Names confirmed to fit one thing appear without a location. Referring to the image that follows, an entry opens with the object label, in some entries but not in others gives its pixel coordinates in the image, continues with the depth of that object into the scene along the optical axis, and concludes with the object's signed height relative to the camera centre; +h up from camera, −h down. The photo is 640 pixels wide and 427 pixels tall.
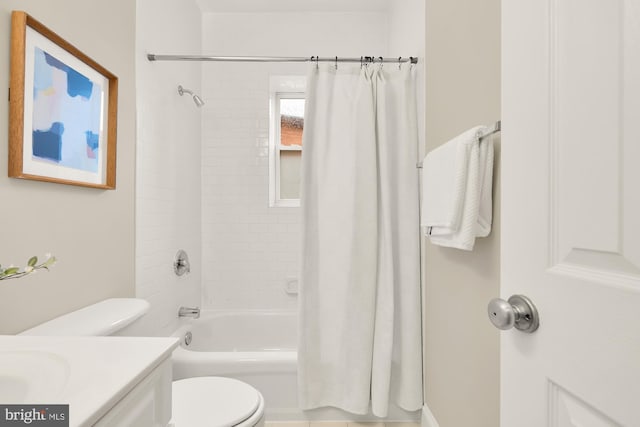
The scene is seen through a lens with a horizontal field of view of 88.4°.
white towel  0.99 +0.08
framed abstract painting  0.96 +0.35
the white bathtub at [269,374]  1.65 -0.81
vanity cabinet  0.53 -0.35
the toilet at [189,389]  1.06 -0.68
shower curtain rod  1.73 +0.84
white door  0.39 +0.01
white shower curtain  1.66 -0.15
